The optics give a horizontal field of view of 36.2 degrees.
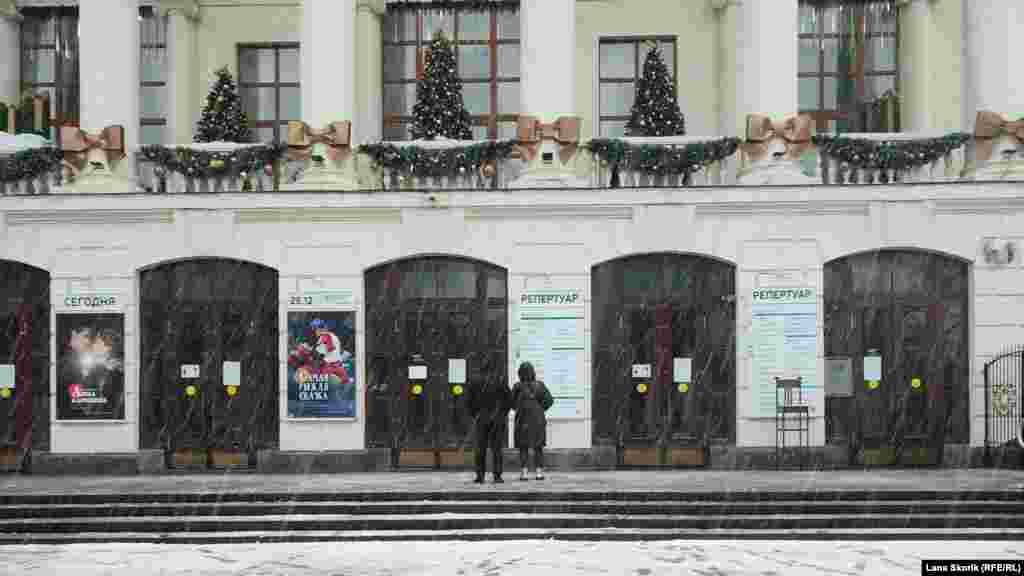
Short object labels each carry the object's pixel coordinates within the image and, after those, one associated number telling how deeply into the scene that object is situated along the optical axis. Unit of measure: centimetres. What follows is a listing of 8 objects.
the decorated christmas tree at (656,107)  2772
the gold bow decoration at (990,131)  2675
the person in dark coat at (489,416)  2394
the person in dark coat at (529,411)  2409
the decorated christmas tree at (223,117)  2850
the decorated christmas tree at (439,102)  2809
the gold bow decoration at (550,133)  2731
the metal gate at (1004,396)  2661
